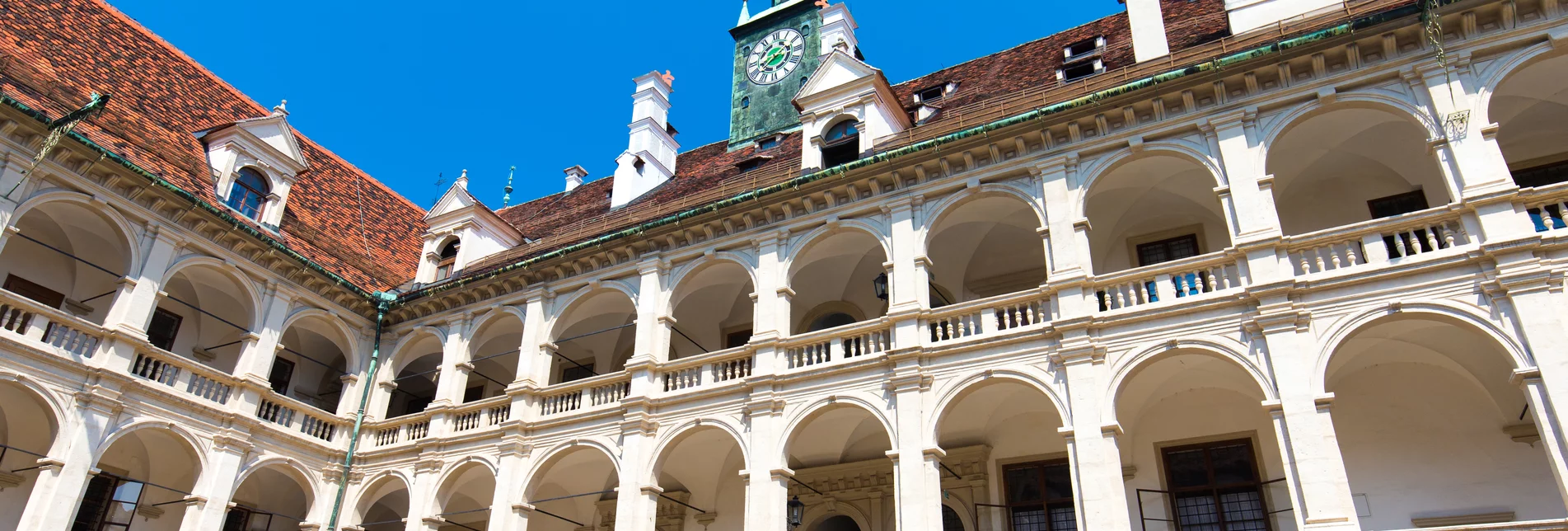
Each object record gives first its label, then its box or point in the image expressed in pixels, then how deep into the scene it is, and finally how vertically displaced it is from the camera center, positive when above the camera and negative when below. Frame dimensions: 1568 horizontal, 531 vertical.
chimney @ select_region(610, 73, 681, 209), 23.08 +13.11
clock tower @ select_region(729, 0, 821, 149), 26.59 +17.45
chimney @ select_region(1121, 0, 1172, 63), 15.70 +10.48
